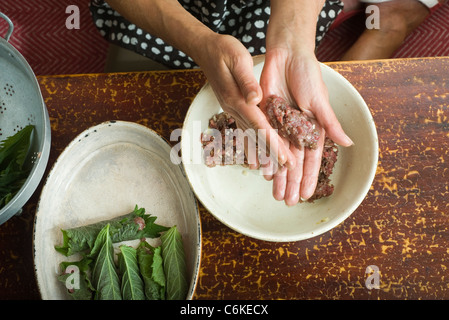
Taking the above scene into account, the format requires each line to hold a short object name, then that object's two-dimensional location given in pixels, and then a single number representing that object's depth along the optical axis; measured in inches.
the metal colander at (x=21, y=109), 37.5
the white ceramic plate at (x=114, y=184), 41.5
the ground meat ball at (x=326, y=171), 42.8
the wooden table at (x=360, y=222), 41.5
